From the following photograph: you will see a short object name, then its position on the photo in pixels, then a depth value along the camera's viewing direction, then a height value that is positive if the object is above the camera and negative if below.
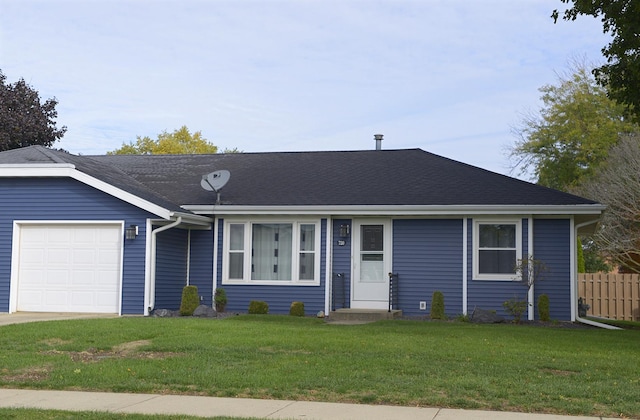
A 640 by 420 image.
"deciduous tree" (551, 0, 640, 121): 13.98 +4.06
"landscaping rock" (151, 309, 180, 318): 18.20 -0.90
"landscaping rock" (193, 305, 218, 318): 18.19 -0.85
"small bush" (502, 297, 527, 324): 18.16 -0.67
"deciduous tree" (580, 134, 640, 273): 30.20 +2.78
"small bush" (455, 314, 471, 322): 18.45 -0.92
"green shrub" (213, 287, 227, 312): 19.83 -0.62
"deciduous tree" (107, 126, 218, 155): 50.66 +7.93
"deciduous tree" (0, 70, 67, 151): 33.69 +6.20
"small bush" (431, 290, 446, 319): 18.62 -0.68
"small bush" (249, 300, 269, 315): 19.28 -0.79
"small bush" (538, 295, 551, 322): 18.44 -0.66
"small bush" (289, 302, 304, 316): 19.20 -0.80
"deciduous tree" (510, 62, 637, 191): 40.81 +7.25
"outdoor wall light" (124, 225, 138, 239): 18.56 +0.87
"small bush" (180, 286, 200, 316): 18.48 -0.65
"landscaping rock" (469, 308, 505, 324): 18.11 -0.87
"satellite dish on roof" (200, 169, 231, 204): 20.31 +2.23
